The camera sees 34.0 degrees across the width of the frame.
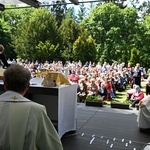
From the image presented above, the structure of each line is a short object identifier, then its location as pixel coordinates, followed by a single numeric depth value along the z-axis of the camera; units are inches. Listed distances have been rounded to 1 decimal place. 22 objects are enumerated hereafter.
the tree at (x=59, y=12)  1450.0
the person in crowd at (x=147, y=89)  362.2
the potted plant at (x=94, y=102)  269.8
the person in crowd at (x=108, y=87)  378.9
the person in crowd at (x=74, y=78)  429.8
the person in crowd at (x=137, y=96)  297.1
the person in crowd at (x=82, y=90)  339.0
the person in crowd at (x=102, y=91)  373.3
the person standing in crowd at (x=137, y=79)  485.4
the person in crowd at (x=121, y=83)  477.1
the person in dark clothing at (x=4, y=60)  167.2
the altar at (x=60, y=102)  147.3
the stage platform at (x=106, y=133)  149.5
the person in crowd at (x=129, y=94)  358.7
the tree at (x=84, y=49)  995.9
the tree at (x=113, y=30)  991.0
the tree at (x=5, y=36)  1142.8
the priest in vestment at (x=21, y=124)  51.0
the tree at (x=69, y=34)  1080.8
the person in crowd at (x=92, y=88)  363.6
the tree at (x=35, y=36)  1078.4
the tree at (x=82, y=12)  1467.8
